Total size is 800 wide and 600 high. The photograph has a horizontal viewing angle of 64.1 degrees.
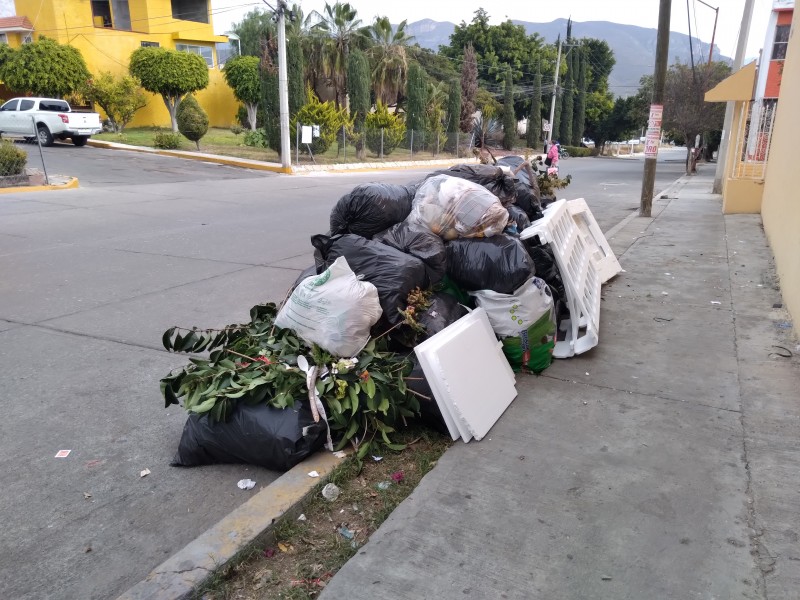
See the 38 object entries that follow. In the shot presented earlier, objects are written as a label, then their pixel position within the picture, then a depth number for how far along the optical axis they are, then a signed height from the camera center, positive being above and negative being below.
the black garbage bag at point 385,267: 3.81 -0.88
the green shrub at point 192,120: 26.84 -0.08
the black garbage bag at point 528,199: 5.62 -0.69
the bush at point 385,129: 32.50 -0.52
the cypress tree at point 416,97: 36.31 +1.19
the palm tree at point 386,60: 40.25 +3.57
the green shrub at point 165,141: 26.84 -0.93
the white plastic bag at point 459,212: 4.36 -0.62
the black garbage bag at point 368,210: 4.41 -0.62
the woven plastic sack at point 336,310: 3.52 -1.04
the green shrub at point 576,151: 58.22 -2.85
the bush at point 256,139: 30.78 -0.96
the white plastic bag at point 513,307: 4.19 -1.20
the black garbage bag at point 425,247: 4.11 -0.80
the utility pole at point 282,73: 22.44 +1.53
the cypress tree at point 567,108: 60.31 +0.98
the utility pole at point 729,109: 17.91 +0.28
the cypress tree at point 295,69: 27.23 +2.03
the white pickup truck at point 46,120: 23.95 -0.07
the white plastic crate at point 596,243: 6.90 -1.34
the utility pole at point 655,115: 12.77 +0.08
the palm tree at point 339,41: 39.25 +4.62
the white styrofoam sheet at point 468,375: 3.41 -1.40
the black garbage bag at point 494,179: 5.20 -0.48
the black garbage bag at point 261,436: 3.15 -1.53
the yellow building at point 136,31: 30.69 +4.35
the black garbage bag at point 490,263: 4.16 -0.92
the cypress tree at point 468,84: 46.41 +2.44
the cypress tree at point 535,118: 55.56 +0.05
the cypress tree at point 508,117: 53.00 +0.12
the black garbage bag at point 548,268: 4.83 -1.10
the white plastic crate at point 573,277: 4.73 -1.24
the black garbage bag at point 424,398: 3.49 -1.46
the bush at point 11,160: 14.99 -0.95
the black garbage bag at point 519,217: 5.06 -0.76
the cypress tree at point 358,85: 32.38 +1.66
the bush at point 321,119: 27.02 -0.03
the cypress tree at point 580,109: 62.12 +0.92
